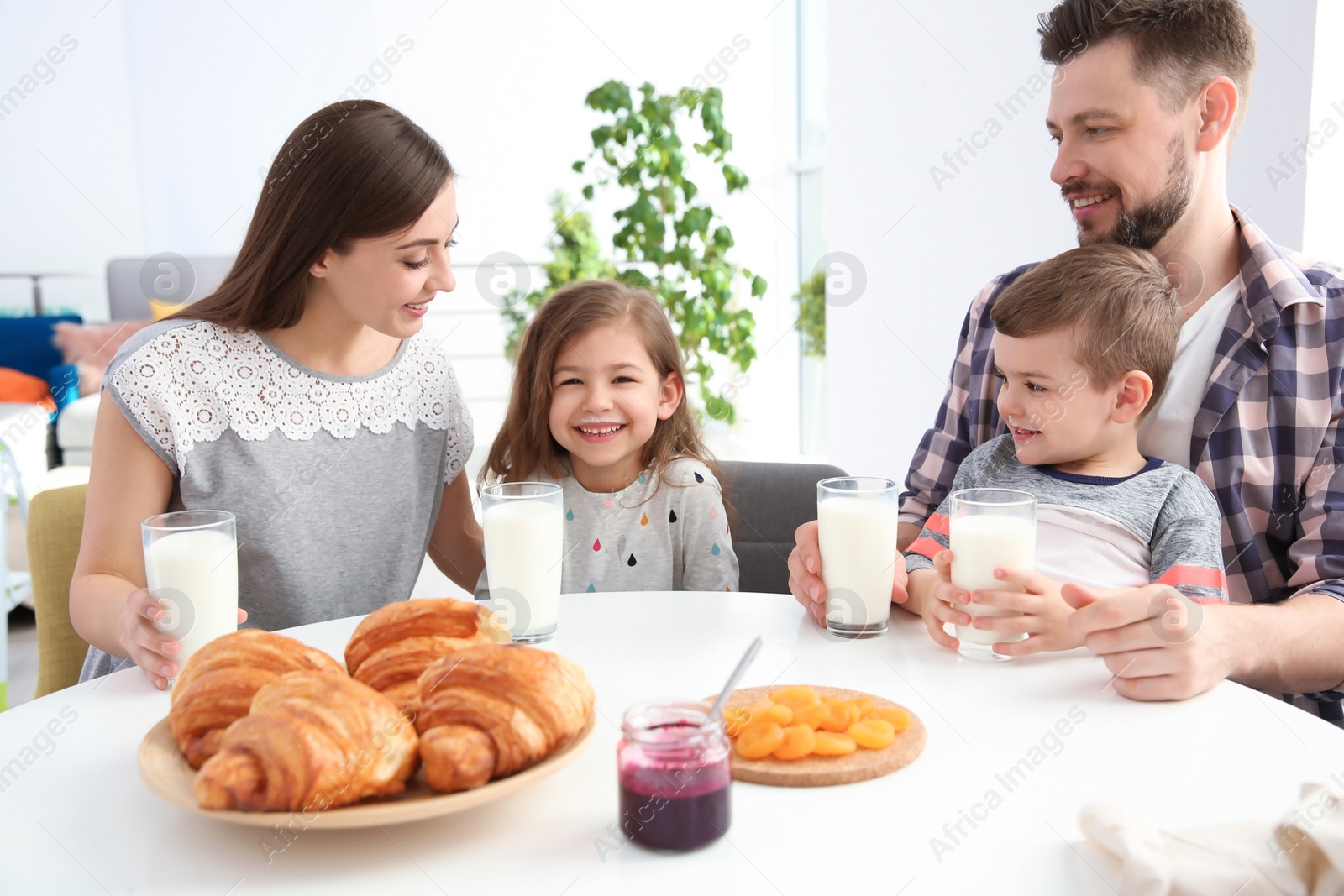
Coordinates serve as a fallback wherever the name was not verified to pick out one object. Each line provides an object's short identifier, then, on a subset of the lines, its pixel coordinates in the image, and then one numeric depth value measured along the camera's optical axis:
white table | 0.71
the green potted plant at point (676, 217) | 3.89
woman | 1.51
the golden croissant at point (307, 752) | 0.68
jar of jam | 0.72
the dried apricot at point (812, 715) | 0.88
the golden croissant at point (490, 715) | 0.72
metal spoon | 0.74
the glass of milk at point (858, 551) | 1.17
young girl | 1.68
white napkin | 0.66
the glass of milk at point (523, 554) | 1.18
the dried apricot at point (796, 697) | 0.90
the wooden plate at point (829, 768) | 0.82
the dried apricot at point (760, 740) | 0.84
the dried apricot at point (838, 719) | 0.88
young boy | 1.28
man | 1.42
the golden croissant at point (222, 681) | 0.78
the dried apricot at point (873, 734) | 0.86
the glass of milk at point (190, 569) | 1.10
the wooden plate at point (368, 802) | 0.69
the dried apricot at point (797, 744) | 0.84
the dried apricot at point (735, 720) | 0.88
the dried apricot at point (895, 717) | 0.90
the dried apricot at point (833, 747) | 0.85
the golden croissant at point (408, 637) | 0.86
